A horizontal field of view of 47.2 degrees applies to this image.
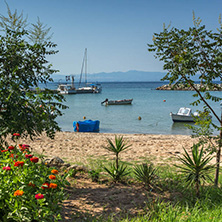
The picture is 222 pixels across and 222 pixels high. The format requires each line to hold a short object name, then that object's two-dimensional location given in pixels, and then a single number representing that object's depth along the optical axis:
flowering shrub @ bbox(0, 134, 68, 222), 2.67
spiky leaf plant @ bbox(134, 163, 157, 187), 4.87
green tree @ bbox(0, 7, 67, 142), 4.20
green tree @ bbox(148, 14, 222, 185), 4.67
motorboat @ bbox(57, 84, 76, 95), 75.47
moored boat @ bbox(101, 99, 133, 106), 44.27
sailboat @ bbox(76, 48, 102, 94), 80.97
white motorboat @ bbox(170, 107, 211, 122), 25.45
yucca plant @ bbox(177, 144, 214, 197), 4.18
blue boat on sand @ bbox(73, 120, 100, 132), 20.38
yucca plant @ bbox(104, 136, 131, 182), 5.17
